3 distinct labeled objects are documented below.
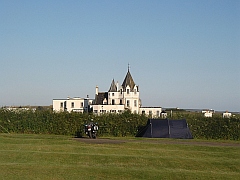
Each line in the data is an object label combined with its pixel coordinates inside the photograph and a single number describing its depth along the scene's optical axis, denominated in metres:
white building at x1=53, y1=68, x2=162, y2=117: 81.12
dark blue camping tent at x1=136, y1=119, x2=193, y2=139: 37.94
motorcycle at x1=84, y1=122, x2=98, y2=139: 35.59
